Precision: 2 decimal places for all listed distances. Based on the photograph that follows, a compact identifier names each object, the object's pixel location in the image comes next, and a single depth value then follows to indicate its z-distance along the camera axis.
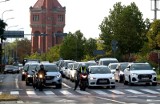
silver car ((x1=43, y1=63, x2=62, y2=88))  39.00
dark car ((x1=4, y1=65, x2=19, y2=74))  89.82
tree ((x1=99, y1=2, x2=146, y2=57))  92.19
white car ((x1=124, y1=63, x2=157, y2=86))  41.16
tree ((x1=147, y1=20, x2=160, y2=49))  74.07
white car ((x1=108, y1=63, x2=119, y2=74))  51.47
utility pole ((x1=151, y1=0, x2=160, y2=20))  55.47
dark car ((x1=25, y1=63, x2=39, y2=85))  42.91
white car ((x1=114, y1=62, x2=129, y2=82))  47.23
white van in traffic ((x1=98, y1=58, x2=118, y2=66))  56.69
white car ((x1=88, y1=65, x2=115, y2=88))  38.41
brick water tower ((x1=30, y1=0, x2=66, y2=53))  182.50
